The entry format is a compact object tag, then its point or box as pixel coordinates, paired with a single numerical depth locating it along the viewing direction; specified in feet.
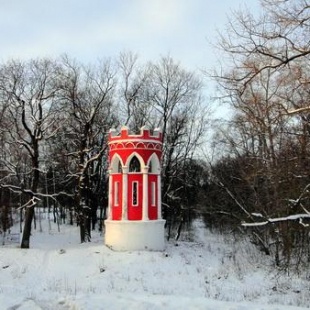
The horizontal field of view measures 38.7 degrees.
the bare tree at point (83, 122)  88.22
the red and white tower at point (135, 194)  76.89
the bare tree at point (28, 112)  80.18
